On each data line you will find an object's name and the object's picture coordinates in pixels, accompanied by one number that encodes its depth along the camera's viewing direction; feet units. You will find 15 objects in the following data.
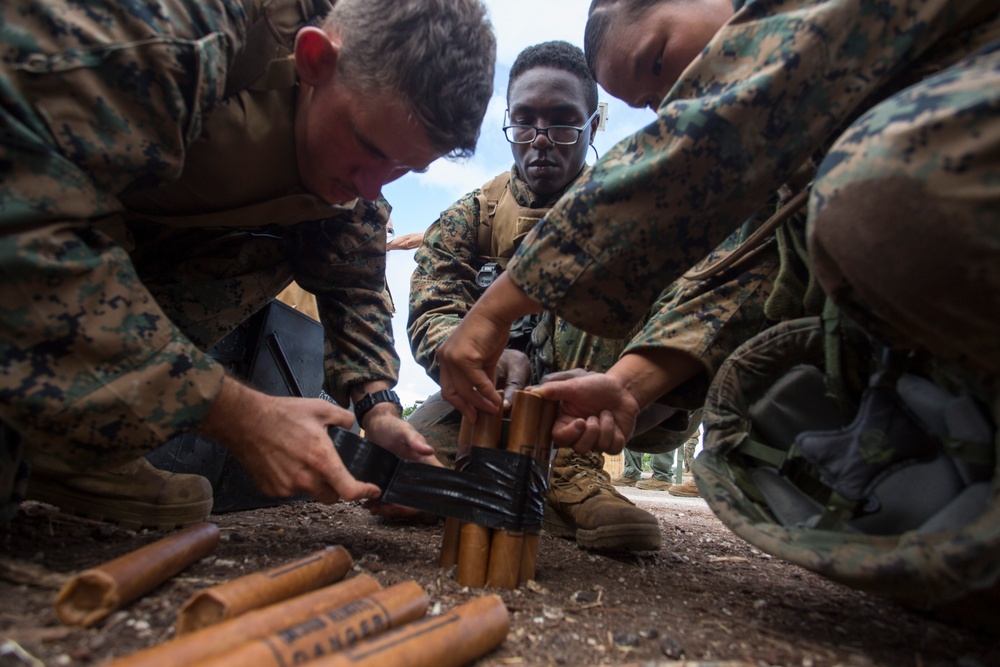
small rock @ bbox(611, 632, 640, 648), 1.51
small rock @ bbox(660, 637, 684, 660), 1.44
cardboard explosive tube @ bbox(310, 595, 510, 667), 1.12
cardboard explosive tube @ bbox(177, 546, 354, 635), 1.31
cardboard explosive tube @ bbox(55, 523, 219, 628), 1.34
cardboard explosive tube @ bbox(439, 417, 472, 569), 2.06
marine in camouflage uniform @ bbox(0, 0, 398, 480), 1.40
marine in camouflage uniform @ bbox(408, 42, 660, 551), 3.39
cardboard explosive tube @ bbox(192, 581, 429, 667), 1.07
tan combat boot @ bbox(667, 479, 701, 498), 9.34
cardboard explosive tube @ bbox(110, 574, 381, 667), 1.06
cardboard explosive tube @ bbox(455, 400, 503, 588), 1.91
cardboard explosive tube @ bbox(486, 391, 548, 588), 1.91
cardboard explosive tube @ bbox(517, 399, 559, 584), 2.00
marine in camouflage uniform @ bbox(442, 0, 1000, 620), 1.13
